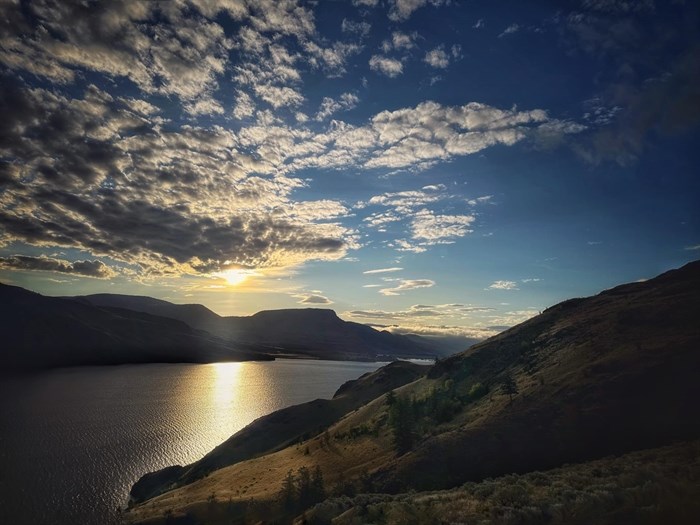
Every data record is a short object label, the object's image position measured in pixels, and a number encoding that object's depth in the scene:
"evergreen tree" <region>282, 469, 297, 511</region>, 38.43
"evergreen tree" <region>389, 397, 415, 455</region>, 47.47
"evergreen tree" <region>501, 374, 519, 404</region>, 47.47
